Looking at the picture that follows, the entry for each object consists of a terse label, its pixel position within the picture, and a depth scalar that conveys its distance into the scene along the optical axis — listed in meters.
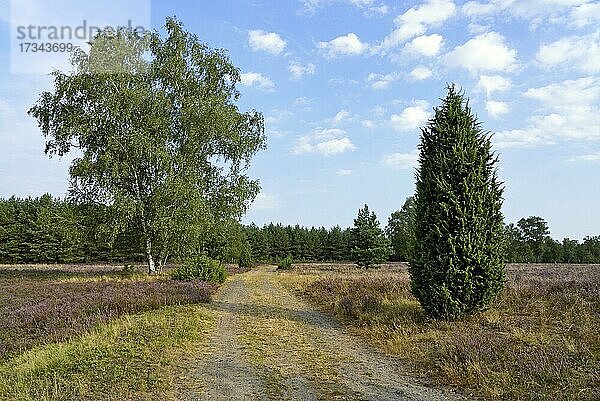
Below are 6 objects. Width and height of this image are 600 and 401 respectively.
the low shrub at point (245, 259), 56.92
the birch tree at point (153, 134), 26.69
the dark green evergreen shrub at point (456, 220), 11.30
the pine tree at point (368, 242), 47.47
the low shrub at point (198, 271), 24.73
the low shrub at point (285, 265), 53.73
